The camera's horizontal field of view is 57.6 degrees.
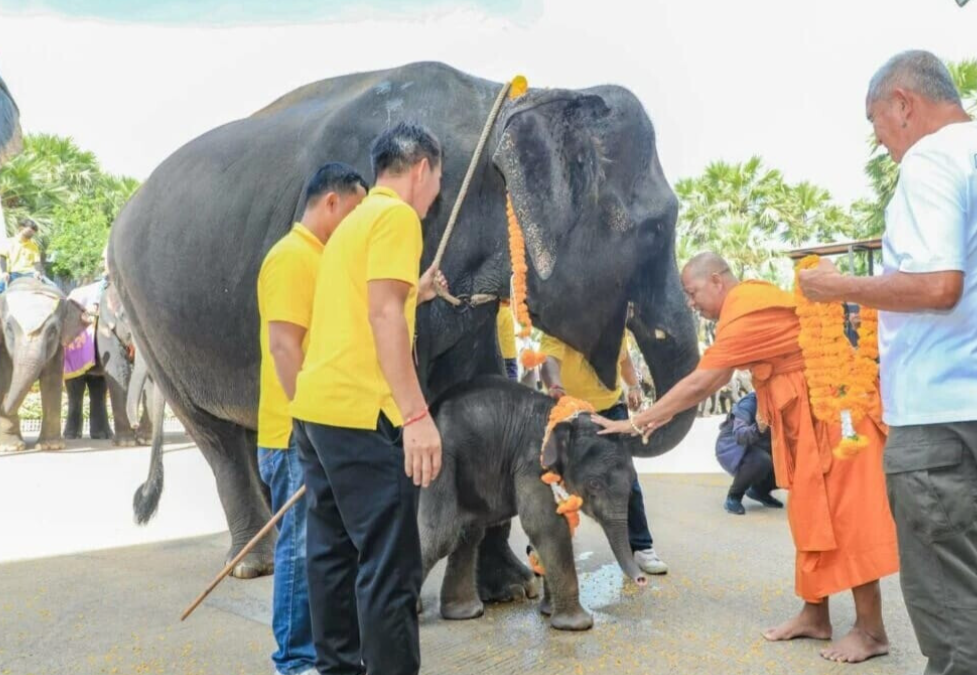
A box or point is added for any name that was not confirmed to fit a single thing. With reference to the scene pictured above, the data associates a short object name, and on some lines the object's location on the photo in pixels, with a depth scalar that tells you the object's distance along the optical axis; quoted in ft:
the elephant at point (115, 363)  37.58
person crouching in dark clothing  20.62
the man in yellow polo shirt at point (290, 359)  9.32
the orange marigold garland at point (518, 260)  11.73
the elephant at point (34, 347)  35.37
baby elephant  11.79
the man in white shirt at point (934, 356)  6.81
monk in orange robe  10.71
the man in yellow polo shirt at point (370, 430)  7.62
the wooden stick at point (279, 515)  9.62
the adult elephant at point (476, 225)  12.00
